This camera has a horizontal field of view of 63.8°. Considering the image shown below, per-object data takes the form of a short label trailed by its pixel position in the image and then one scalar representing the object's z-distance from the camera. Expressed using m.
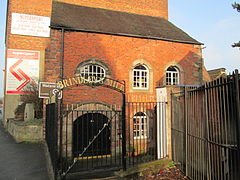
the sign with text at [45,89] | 7.71
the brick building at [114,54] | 10.20
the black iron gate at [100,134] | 9.77
